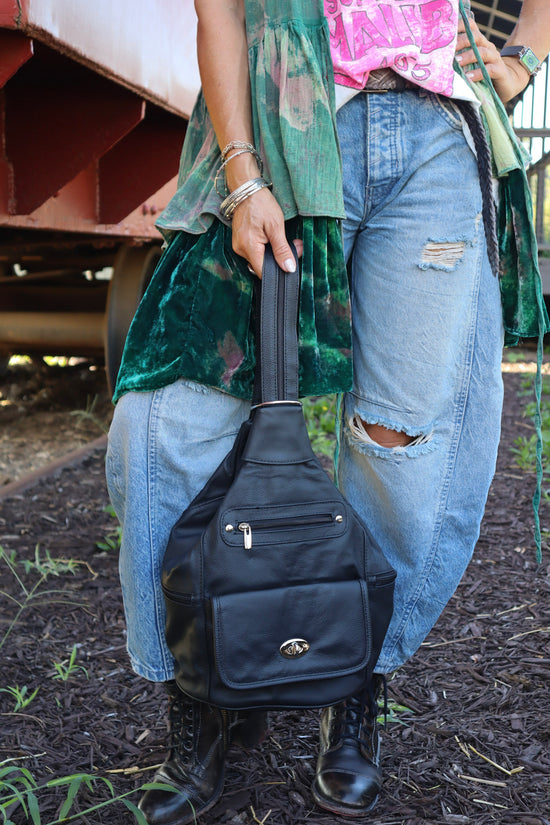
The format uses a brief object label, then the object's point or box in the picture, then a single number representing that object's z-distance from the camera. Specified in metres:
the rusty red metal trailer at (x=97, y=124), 2.20
